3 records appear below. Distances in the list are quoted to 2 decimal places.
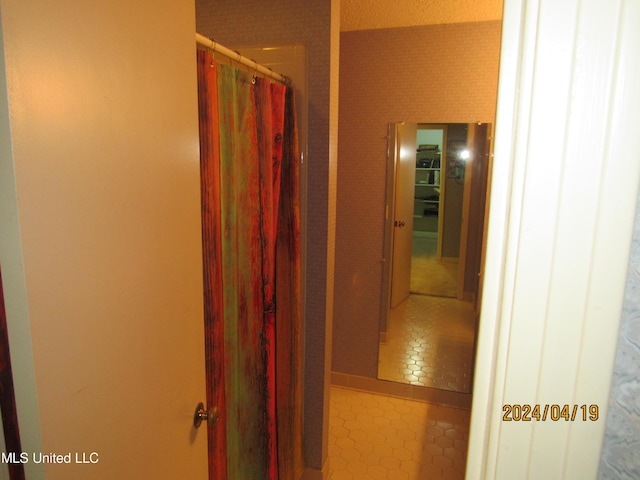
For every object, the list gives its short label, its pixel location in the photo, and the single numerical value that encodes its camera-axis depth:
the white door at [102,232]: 0.53
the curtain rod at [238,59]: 1.14
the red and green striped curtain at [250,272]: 1.15
